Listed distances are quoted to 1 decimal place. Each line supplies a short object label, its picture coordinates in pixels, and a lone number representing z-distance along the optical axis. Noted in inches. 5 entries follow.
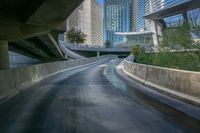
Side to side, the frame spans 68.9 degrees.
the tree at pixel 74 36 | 2464.4
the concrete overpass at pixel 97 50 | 2116.4
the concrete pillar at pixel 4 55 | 490.2
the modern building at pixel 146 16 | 2030.4
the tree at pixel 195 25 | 291.7
